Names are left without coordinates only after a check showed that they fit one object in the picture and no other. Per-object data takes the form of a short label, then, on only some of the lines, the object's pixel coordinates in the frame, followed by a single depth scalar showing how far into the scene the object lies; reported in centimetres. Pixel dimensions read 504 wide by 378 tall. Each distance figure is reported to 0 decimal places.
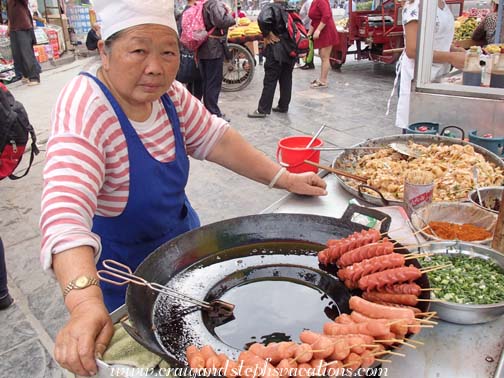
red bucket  275
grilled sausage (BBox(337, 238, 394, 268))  152
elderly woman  131
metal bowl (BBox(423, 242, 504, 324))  138
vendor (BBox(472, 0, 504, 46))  729
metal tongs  139
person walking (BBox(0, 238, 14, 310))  345
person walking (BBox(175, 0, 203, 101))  733
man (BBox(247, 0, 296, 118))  759
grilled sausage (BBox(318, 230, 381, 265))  157
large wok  136
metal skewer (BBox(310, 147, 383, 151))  261
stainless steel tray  256
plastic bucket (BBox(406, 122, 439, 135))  309
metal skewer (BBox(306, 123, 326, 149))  270
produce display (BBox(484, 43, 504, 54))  337
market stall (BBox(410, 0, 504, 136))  302
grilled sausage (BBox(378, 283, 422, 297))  135
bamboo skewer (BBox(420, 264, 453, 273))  140
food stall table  133
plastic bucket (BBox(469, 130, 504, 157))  282
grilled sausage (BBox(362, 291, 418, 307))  133
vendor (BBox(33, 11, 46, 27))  1334
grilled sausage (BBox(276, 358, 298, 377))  111
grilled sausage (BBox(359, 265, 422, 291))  137
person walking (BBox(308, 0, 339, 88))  1005
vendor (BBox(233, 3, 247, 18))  1168
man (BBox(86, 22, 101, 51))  950
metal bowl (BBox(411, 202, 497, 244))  192
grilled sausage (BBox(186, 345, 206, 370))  112
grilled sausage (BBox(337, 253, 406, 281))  145
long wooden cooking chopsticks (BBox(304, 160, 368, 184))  234
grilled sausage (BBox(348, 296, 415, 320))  123
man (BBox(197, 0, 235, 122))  702
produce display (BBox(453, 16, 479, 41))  845
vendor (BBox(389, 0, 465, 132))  376
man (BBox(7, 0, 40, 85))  977
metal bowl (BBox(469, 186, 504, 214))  214
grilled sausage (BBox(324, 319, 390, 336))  119
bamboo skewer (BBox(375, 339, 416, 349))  115
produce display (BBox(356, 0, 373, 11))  1128
